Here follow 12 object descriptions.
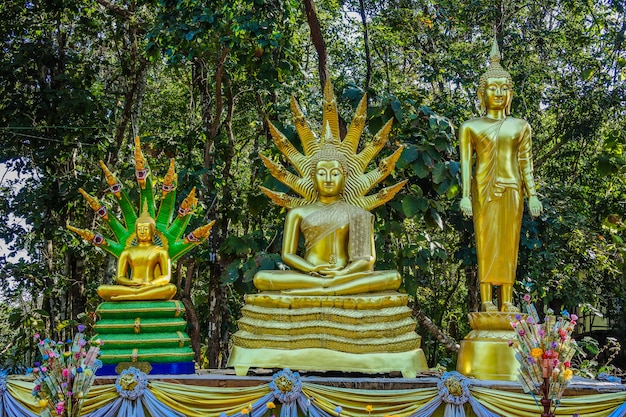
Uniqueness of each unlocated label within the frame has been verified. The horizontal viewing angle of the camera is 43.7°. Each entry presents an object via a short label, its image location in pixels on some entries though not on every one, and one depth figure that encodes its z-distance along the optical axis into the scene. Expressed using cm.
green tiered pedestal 653
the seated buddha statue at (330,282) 638
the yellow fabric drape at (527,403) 545
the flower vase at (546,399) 458
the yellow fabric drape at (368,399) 551
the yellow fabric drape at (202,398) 565
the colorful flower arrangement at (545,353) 467
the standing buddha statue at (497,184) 673
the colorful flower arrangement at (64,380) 496
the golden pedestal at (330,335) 632
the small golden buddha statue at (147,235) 707
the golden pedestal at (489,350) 620
